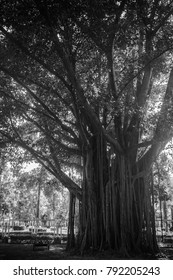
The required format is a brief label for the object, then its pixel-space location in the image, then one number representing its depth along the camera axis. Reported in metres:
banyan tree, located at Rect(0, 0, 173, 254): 6.71
